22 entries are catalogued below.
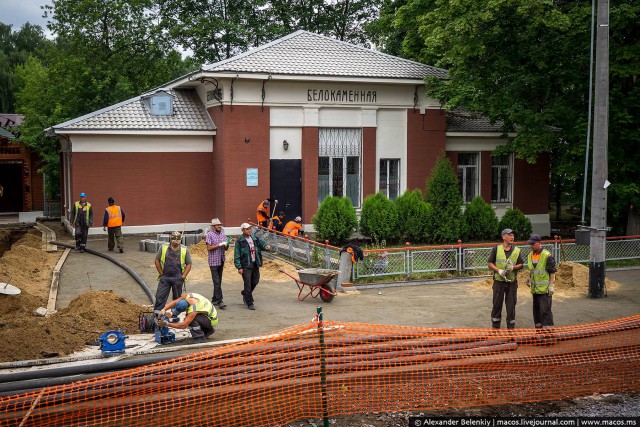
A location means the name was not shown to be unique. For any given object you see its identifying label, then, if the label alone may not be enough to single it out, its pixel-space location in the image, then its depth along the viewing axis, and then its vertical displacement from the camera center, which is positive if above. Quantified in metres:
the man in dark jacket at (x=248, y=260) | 15.55 -1.68
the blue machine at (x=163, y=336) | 12.45 -2.65
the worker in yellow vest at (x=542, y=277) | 13.16 -1.74
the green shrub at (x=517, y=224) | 27.08 -1.58
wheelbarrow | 16.33 -2.25
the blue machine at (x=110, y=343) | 11.62 -2.59
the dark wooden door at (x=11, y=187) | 43.50 -0.27
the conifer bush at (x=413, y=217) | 24.55 -1.21
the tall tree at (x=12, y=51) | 60.03 +12.39
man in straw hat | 15.93 -1.69
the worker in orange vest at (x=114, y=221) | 23.09 -1.24
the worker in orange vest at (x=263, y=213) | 24.92 -1.07
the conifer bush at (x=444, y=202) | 23.69 -0.68
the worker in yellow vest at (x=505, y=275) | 13.30 -1.72
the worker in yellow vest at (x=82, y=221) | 23.19 -1.25
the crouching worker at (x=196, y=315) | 12.15 -2.28
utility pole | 16.84 +0.49
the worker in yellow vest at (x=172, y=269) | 14.18 -1.72
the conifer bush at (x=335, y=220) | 23.95 -1.27
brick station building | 25.80 +1.66
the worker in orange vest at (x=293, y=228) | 22.28 -1.43
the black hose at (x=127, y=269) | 16.73 -2.38
